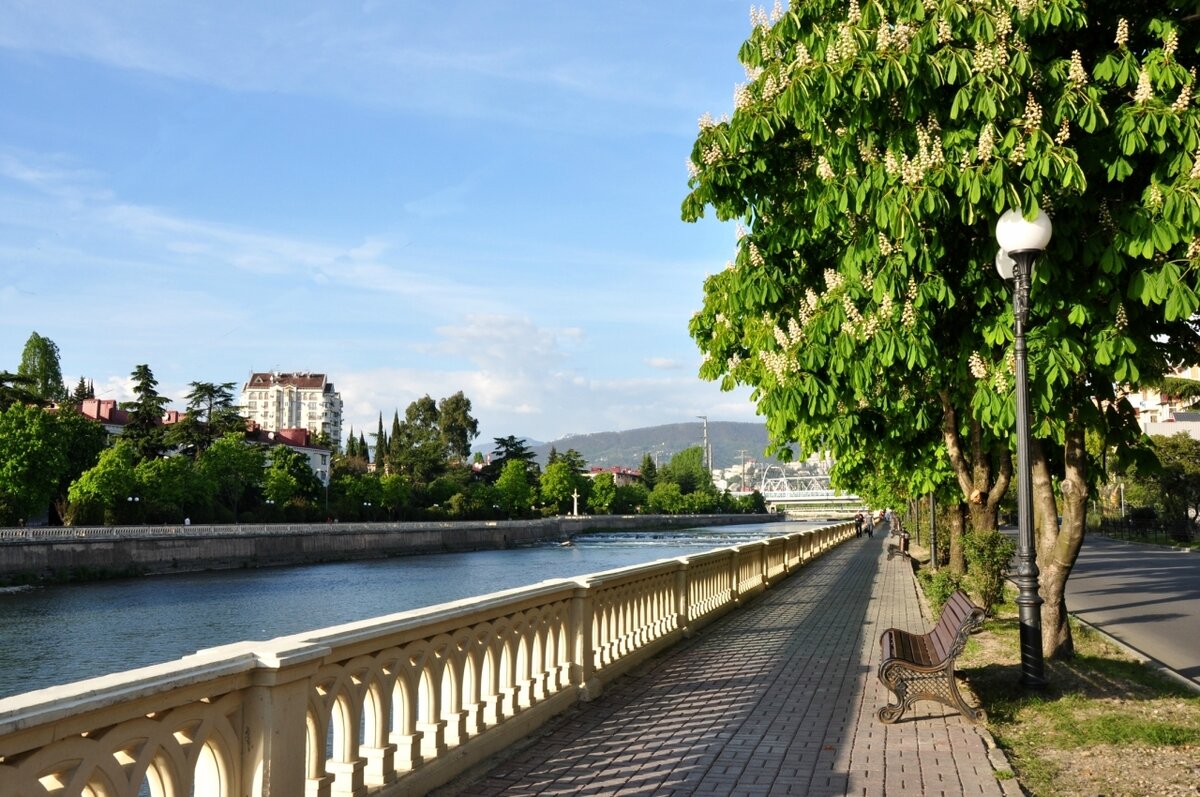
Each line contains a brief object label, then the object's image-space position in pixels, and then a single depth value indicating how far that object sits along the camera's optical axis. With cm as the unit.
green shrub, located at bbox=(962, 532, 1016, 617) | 1648
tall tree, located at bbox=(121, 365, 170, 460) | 8962
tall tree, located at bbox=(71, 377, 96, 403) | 12286
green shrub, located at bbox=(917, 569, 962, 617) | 1576
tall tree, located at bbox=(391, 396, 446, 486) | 13225
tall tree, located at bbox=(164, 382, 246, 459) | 9638
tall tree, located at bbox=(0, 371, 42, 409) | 7925
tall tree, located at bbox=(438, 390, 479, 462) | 15638
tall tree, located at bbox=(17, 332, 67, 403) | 10881
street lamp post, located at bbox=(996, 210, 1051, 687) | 775
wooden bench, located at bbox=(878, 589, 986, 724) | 816
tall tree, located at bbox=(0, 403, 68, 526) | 6128
